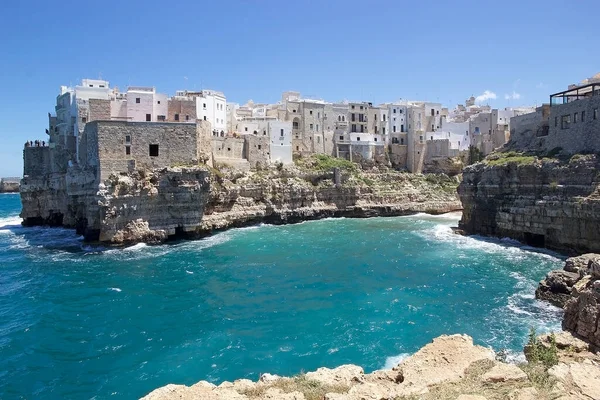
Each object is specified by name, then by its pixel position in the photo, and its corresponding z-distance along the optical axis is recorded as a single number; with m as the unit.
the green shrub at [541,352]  11.12
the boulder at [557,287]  21.20
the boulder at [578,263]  22.50
